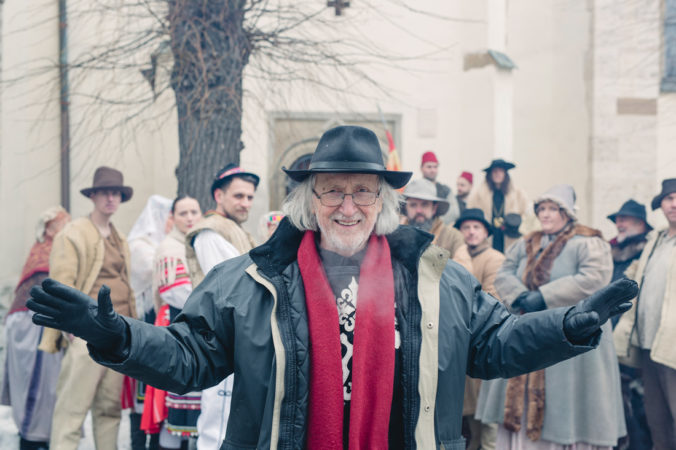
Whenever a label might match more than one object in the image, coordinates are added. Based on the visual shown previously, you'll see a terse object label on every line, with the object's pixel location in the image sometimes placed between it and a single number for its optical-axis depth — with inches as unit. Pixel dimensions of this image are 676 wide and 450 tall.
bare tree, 241.4
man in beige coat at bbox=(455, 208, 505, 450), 229.6
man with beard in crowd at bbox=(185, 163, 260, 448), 163.9
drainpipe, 383.1
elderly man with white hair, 92.1
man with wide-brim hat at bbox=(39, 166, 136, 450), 202.4
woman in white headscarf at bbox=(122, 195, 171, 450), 212.5
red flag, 337.4
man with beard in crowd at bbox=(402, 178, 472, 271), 255.4
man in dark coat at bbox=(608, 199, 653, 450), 223.0
